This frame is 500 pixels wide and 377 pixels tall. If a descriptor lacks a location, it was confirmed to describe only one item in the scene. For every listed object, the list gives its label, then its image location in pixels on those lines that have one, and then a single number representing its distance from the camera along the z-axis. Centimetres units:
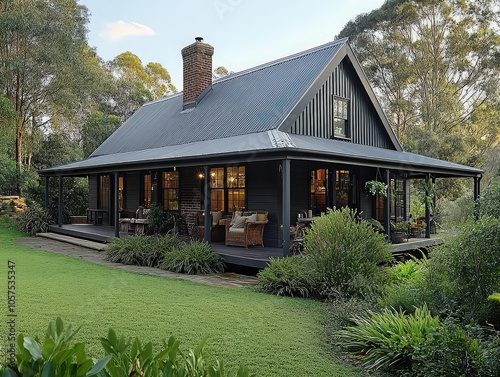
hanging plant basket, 1142
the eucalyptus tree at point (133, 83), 3859
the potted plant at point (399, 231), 1171
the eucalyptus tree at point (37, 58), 2120
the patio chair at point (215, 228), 1211
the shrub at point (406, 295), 529
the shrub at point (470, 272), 478
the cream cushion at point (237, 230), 1099
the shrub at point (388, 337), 412
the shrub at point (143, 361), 187
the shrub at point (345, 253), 695
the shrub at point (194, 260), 941
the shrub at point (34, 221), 1720
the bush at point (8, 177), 2092
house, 1074
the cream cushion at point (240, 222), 1116
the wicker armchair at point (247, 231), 1089
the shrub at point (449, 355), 347
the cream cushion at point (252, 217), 1107
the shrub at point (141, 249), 1039
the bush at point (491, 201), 715
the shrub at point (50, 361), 161
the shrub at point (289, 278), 727
